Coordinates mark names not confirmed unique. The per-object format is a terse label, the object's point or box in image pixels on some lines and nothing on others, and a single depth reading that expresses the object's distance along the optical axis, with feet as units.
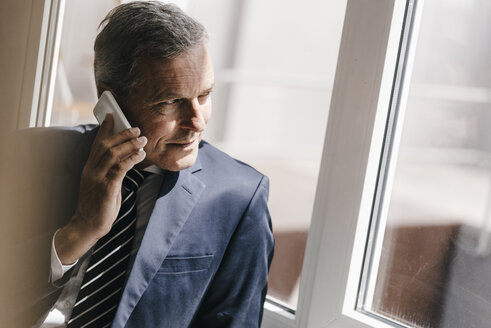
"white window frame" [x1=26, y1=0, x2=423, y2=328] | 3.76
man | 3.41
